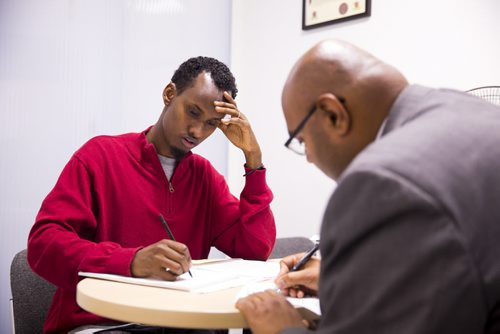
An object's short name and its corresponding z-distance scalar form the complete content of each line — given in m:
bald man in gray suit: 0.67
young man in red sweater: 1.47
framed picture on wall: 2.84
